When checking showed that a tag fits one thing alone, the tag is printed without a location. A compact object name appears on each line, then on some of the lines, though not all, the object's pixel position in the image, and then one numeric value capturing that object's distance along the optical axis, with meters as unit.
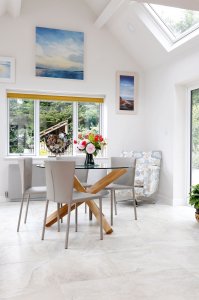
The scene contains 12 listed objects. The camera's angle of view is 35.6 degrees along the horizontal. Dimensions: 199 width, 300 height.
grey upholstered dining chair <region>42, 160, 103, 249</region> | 3.23
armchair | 5.45
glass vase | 4.23
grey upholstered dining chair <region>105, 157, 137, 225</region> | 4.41
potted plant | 4.27
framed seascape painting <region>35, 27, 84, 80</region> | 5.78
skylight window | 4.67
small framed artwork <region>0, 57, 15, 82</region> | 5.56
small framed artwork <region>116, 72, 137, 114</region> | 6.31
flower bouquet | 4.10
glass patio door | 5.31
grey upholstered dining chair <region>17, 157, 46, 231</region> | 3.87
